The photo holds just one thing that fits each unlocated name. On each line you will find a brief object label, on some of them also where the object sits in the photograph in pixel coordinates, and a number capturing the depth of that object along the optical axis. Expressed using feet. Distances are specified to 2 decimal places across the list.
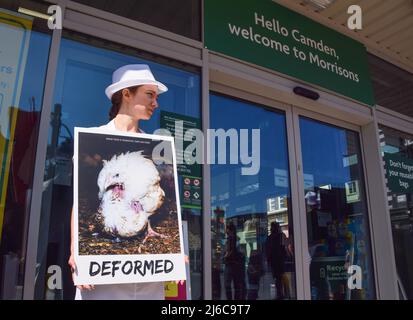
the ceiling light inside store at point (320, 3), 12.03
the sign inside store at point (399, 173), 13.44
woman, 7.61
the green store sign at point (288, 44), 10.26
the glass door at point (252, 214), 9.85
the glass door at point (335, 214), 11.63
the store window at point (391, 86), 14.07
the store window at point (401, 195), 13.03
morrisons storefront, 6.95
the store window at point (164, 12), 8.62
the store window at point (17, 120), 6.44
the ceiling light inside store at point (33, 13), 7.41
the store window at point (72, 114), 6.83
